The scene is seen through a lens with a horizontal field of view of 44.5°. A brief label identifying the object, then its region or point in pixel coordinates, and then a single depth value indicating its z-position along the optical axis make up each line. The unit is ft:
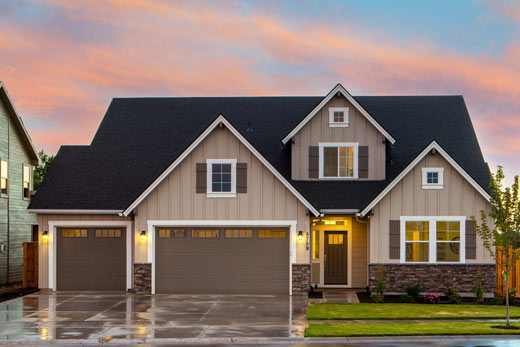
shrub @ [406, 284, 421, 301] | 70.99
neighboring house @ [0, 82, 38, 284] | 91.15
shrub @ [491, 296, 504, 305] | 67.87
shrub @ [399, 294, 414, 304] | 69.27
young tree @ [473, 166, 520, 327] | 54.39
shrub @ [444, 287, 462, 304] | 68.80
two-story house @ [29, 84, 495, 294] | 74.18
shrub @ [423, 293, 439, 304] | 69.41
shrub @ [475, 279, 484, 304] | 69.67
